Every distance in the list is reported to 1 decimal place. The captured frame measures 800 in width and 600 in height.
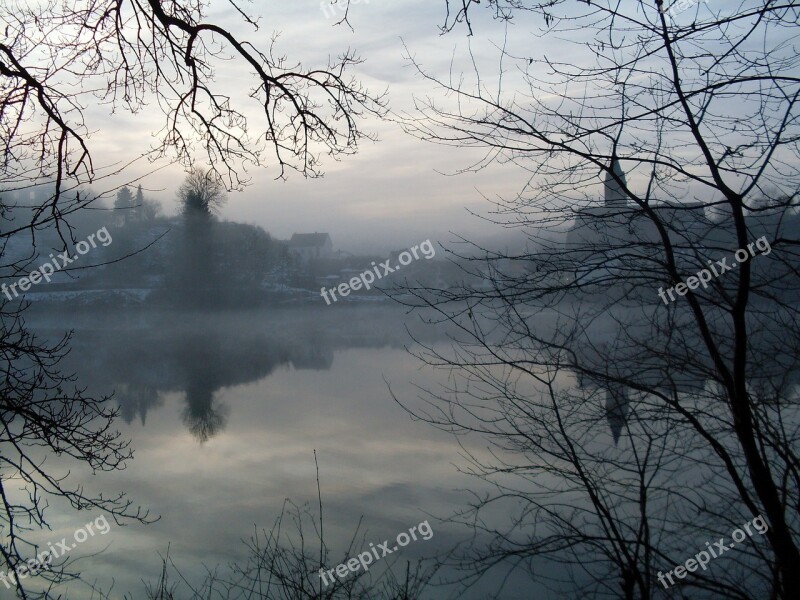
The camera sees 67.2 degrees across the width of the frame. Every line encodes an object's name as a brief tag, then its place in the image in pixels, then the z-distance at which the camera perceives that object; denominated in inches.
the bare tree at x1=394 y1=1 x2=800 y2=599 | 109.8
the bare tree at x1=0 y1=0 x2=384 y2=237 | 139.3
